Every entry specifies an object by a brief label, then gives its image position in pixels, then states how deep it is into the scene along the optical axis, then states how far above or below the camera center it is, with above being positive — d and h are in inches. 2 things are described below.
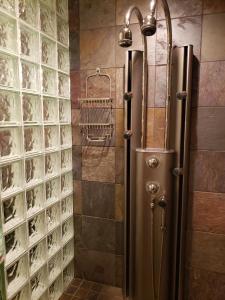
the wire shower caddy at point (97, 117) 64.2 +1.6
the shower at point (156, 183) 55.0 -14.5
